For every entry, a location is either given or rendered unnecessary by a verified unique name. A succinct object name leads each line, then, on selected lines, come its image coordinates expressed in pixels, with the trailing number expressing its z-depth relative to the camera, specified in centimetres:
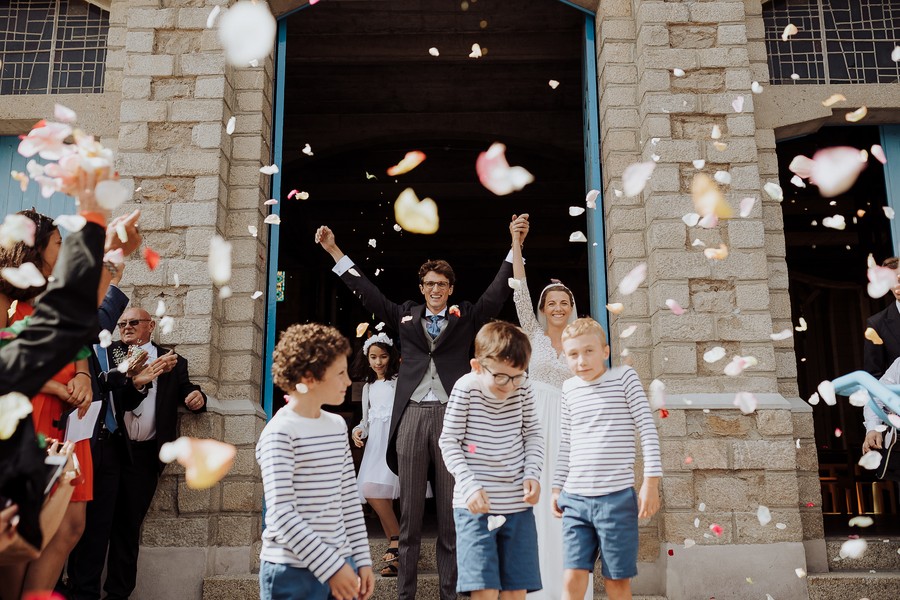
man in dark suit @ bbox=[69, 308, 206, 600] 449
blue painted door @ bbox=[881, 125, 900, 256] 621
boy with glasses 343
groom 456
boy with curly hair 269
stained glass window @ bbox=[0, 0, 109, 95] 641
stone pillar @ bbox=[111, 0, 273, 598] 521
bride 457
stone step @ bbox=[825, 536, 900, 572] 524
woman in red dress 327
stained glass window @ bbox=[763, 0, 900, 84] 633
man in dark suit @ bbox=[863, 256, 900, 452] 500
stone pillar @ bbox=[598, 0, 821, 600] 507
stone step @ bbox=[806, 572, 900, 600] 484
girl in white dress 572
